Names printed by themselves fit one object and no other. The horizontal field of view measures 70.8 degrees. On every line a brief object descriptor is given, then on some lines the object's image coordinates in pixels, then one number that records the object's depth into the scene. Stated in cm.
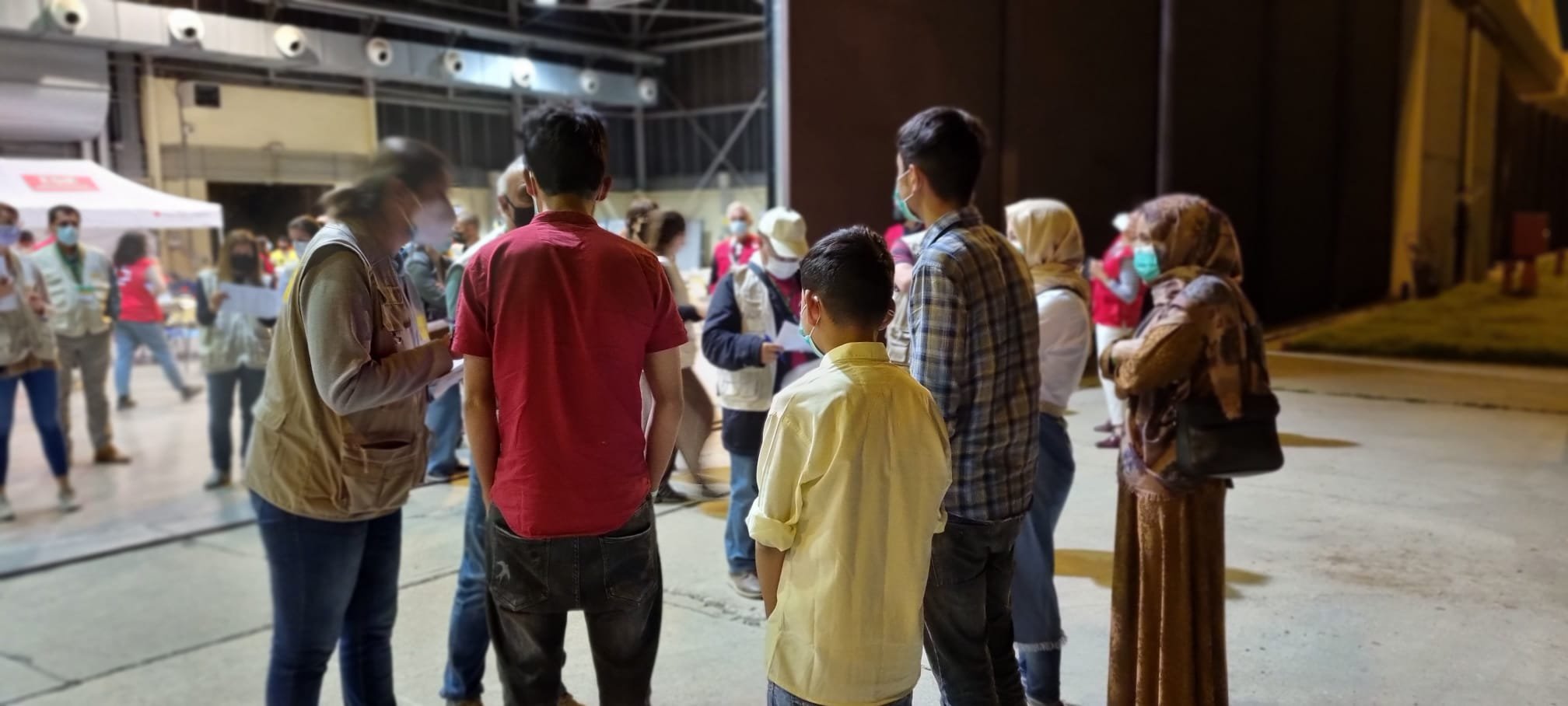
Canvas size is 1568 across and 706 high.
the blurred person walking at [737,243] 1045
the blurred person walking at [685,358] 314
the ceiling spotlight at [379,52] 1617
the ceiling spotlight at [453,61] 1866
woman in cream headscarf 327
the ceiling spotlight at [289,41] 1051
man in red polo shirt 222
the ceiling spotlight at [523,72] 2025
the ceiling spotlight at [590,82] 2297
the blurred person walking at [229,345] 693
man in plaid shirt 254
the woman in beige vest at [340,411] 247
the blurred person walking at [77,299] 700
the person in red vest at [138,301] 777
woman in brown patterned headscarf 281
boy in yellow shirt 206
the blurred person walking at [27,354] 623
